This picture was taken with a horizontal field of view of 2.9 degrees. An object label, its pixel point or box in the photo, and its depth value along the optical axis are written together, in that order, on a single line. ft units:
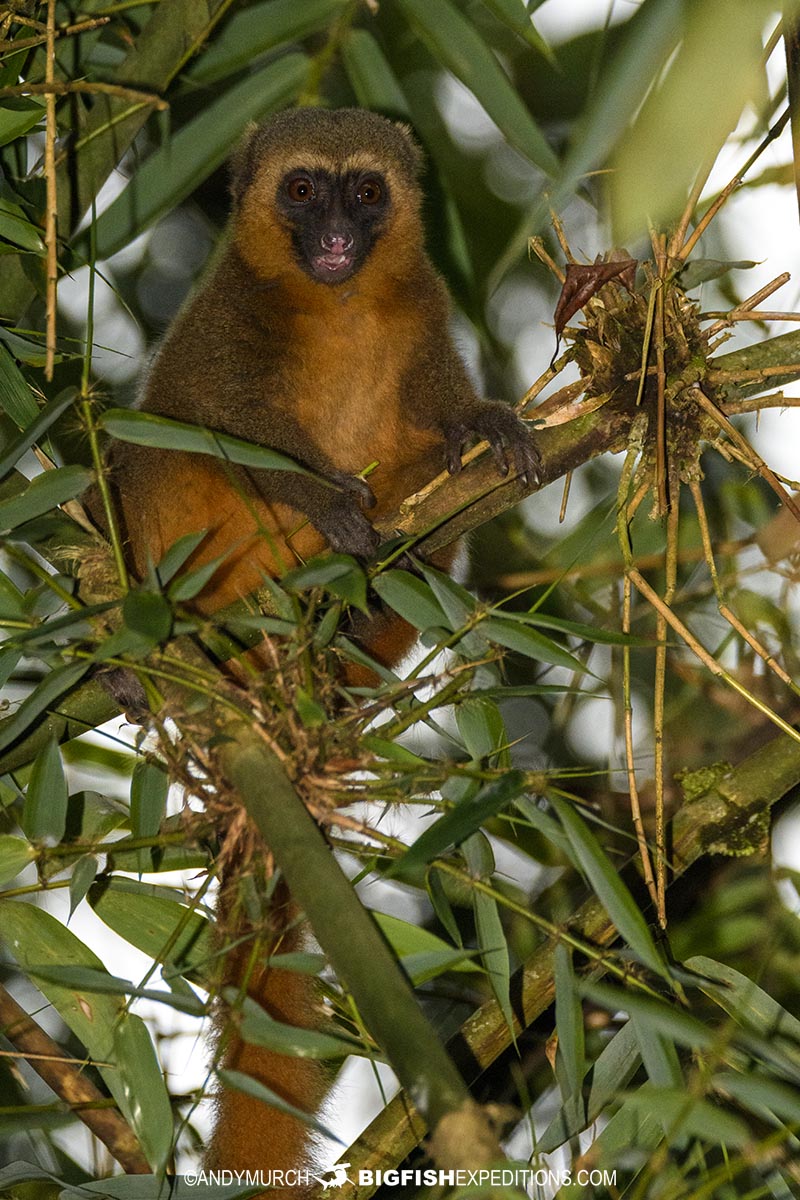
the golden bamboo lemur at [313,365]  24.17
